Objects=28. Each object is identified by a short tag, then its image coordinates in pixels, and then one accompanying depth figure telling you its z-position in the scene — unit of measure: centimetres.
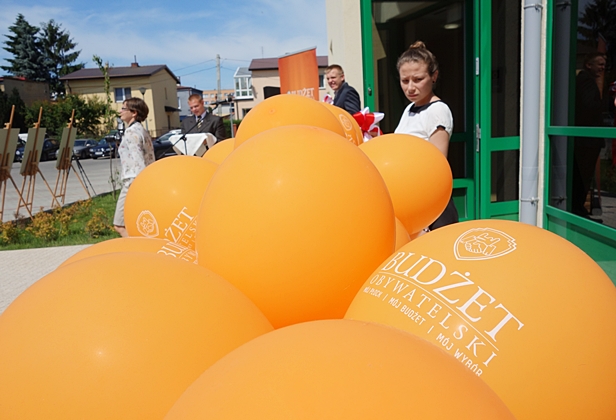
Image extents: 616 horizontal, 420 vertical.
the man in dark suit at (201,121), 690
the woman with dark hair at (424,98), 304
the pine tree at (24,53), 5919
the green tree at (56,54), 6112
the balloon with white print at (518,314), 119
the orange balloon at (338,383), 72
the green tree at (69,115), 3906
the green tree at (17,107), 3778
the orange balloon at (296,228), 150
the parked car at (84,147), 3216
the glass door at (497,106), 514
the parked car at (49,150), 2989
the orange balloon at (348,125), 303
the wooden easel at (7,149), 802
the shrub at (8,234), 734
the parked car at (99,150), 3222
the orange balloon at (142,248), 188
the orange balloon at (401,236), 207
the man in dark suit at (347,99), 531
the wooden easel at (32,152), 891
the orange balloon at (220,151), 316
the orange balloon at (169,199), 225
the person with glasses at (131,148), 565
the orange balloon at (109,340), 103
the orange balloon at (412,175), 234
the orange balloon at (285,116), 253
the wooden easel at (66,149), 1008
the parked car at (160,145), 2588
